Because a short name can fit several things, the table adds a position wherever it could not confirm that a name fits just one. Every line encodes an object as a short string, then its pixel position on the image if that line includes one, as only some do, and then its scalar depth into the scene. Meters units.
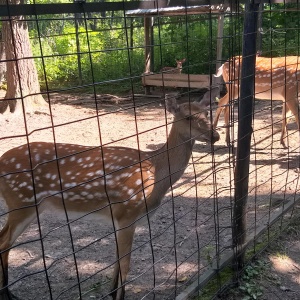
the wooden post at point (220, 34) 9.80
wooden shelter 9.70
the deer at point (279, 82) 6.74
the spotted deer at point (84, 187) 3.18
